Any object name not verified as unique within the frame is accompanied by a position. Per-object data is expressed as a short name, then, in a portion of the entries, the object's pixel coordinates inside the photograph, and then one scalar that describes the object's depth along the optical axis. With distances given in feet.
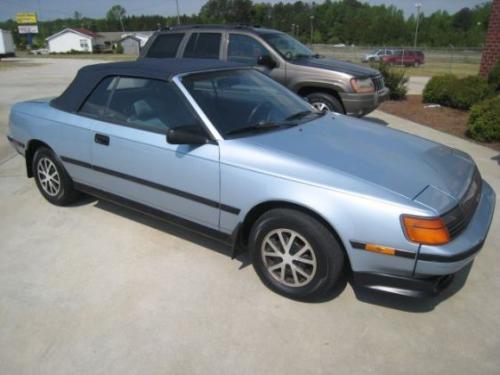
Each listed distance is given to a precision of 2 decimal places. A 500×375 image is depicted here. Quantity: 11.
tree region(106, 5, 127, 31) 477.77
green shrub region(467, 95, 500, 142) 23.25
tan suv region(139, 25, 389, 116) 23.34
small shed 234.52
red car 118.11
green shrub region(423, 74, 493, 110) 32.30
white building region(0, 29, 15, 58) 182.94
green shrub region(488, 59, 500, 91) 31.58
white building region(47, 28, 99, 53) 278.05
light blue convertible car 8.45
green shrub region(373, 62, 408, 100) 39.50
